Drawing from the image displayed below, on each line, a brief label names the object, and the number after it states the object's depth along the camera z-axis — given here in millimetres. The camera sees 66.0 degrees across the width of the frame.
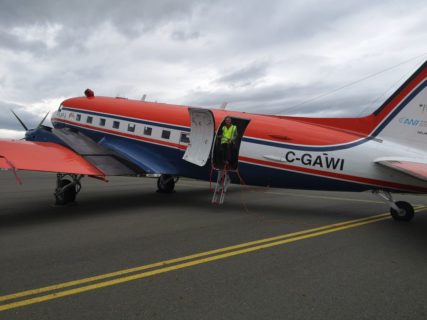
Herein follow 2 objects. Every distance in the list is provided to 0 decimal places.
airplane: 8281
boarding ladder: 10039
